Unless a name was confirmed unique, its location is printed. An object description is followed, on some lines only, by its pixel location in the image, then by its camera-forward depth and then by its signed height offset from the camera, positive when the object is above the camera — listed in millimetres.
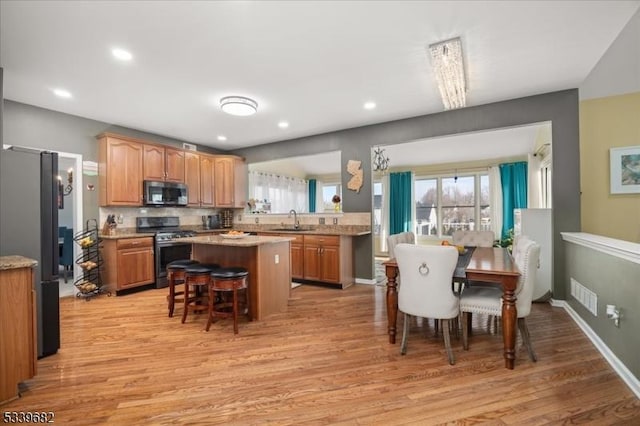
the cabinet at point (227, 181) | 6059 +706
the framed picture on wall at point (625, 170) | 3705 +516
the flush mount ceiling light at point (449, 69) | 2557 +1394
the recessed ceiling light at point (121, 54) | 2615 +1480
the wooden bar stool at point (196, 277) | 3143 -674
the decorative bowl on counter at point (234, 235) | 3568 -253
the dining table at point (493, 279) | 2221 -543
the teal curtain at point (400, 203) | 8016 +264
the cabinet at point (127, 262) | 4246 -698
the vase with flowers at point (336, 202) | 5632 +211
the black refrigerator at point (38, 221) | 2271 -36
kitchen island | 3275 -572
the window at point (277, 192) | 6770 +555
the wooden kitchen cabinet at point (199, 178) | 5559 +718
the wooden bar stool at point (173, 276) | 3355 -706
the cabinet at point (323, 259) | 4637 -752
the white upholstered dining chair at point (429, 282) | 2281 -564
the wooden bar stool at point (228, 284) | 2953 -714
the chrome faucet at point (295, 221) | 5686 -152
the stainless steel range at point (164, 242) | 4695 -435
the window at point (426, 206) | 7980 +169
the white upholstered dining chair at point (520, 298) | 2285 -725
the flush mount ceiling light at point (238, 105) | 3590 +1364
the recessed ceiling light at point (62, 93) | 3428 +1488
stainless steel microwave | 4801 +380
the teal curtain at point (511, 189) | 6801 +523
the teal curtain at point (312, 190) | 8711 +708
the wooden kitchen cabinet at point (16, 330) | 1847 -742
